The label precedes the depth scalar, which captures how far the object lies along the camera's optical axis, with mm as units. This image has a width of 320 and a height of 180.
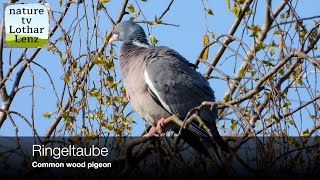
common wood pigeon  10062
